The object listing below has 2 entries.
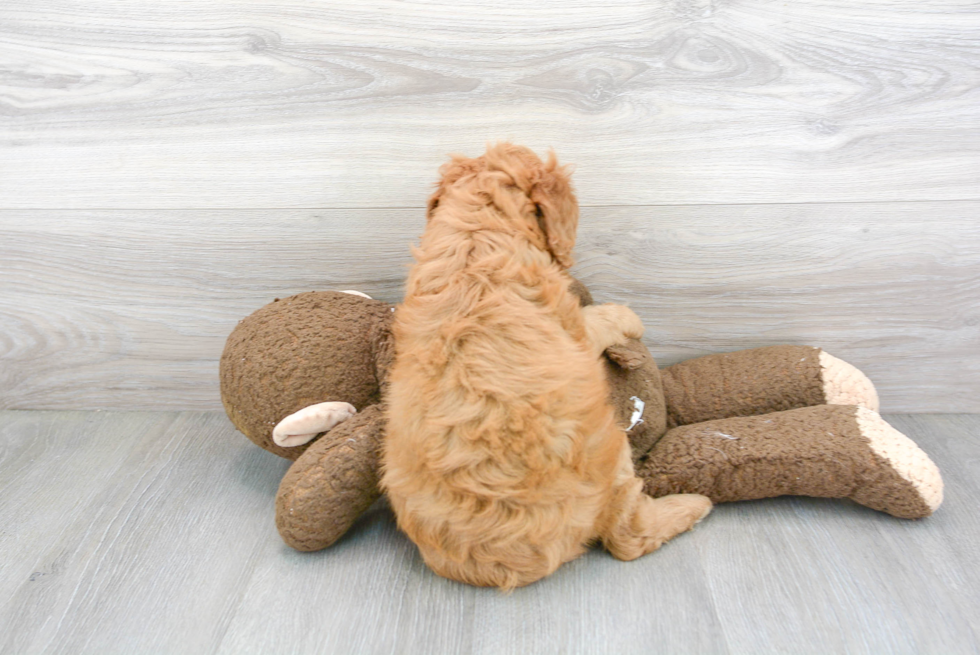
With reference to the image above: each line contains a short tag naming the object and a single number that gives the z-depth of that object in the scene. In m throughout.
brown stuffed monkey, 0.63
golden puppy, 0.56
